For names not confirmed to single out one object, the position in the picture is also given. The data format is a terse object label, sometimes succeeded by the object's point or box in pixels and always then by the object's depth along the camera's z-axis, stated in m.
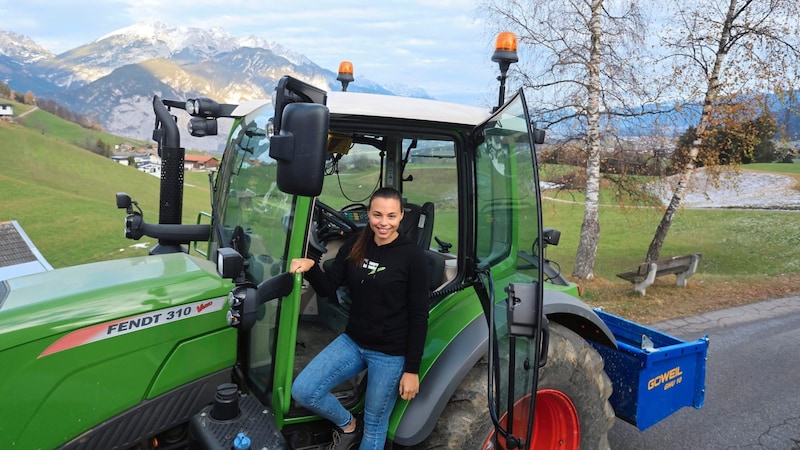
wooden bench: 8.70
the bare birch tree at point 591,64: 8.77
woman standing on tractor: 2.42
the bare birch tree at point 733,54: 8.66
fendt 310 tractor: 2.10
